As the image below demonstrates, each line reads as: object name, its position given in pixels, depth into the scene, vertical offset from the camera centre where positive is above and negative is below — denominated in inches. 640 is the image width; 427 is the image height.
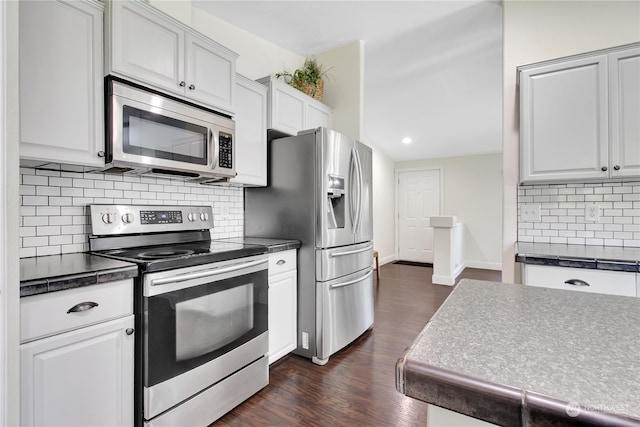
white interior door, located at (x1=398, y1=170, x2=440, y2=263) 264.1 +1.3
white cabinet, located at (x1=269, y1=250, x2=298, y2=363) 87.0 -26.2
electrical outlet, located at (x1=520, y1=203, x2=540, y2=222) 91.9 -0.1
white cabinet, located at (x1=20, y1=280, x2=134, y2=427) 42.8 -22.7
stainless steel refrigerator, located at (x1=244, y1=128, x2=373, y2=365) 92.7 -3.1
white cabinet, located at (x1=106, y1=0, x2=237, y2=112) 60.6 +34.6
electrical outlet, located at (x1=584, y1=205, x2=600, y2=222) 85.6 -0.3
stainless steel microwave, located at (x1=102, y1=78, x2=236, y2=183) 60.5 +16.9
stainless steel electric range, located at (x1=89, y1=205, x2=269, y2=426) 54.9 -20.1
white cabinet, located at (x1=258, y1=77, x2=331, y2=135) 100.0 +36.0
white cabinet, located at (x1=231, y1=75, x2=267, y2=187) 90.0 +24.1
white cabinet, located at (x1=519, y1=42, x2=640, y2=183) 74.4 +23.6
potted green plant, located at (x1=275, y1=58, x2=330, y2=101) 117.3 +50.0
